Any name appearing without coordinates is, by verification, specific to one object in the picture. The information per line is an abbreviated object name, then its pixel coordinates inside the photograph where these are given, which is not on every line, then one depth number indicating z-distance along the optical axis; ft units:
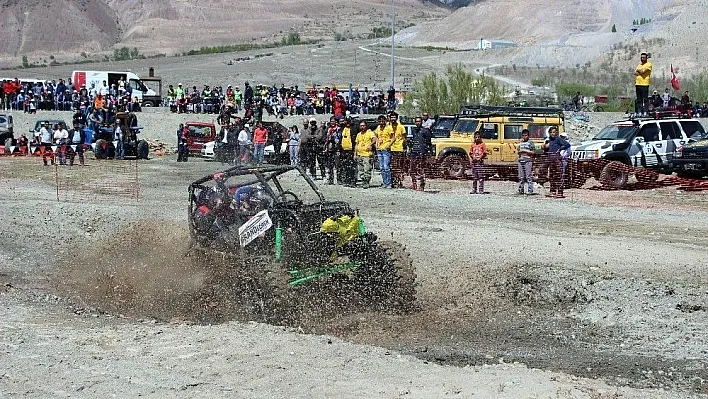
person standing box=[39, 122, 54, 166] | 99.73
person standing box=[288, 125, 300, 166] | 86.46
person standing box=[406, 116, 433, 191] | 70.03
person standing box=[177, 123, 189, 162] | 102.49
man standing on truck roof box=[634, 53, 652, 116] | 75.36
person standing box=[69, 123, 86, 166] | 93.86
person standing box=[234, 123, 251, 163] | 89.86
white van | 172.12
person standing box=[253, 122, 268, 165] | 86.22
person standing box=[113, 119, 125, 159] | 102.27
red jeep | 109.19
